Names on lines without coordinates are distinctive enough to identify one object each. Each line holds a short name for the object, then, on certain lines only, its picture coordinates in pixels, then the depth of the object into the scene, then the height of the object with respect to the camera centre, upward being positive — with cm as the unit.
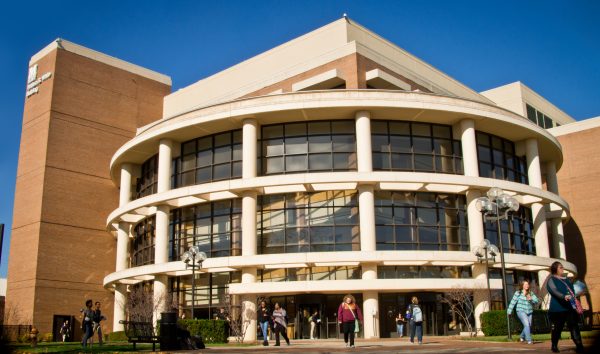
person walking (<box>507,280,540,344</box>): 1819 +66
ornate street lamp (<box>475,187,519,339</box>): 2372 +467
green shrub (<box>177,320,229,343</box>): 3008 +25
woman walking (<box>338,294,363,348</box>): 1944 +49
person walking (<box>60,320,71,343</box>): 4678 +41
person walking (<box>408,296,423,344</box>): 2375 +46
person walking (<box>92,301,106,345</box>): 2256 +62
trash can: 1892 +12
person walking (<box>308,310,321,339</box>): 3481 +53
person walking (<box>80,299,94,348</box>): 2228 +54
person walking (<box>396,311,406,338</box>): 3318 +29
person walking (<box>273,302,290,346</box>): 2461 +47
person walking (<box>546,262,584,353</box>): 1162 +46
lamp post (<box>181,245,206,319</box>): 3123 +376
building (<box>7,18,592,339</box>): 3522 +792
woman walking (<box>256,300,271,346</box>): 2573 +59
